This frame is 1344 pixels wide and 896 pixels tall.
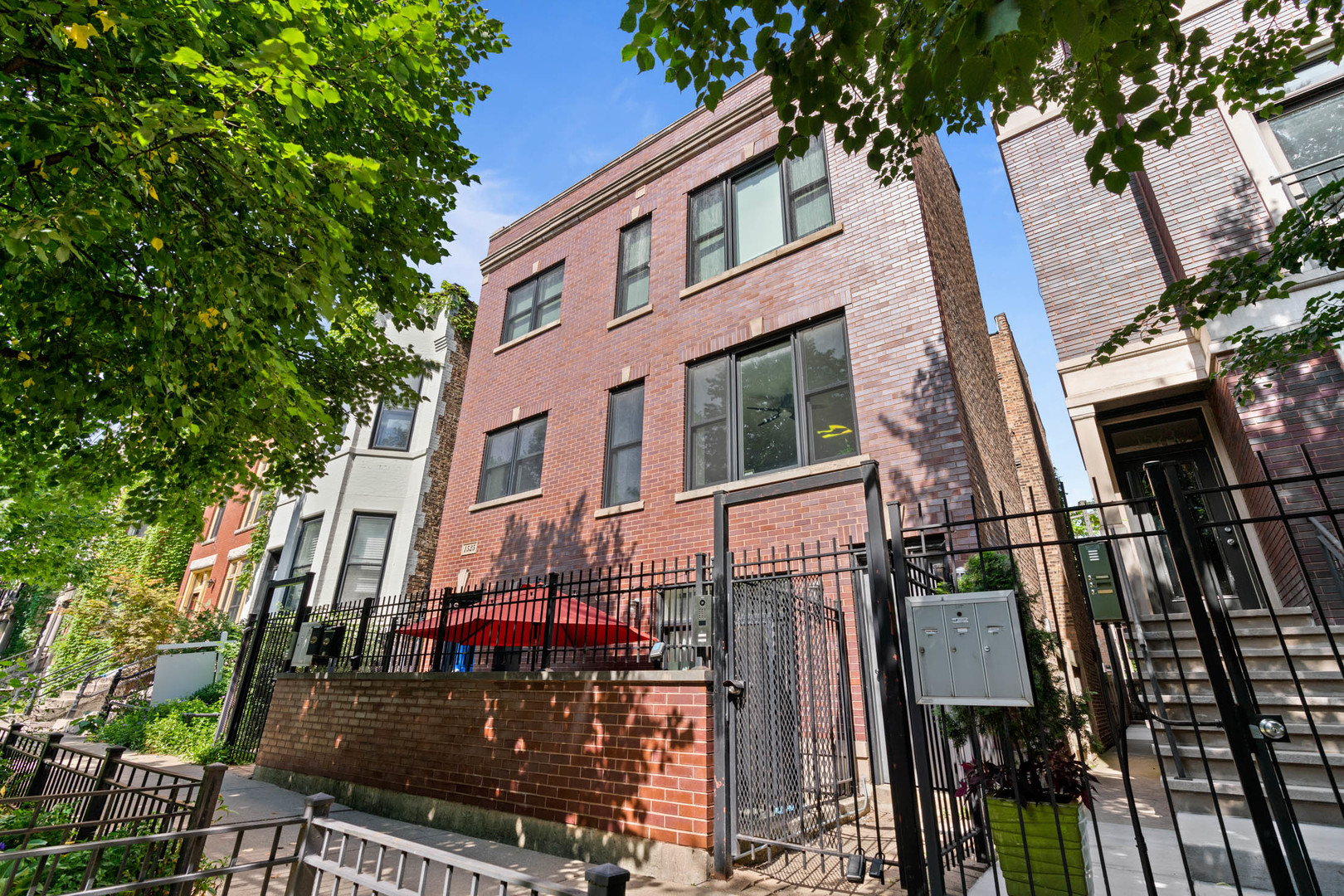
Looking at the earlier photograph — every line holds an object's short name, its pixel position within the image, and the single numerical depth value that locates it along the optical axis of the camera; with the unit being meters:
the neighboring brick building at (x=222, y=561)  21.62
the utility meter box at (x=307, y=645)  9.23
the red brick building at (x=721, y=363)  8.09
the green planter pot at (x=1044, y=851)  3.85
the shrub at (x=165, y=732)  11.85
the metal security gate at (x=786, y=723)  5.26
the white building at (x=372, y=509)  15.33
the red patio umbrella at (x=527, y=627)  6.73
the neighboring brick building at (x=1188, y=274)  7.60
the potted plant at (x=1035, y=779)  3.88
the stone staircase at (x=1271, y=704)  4.87
